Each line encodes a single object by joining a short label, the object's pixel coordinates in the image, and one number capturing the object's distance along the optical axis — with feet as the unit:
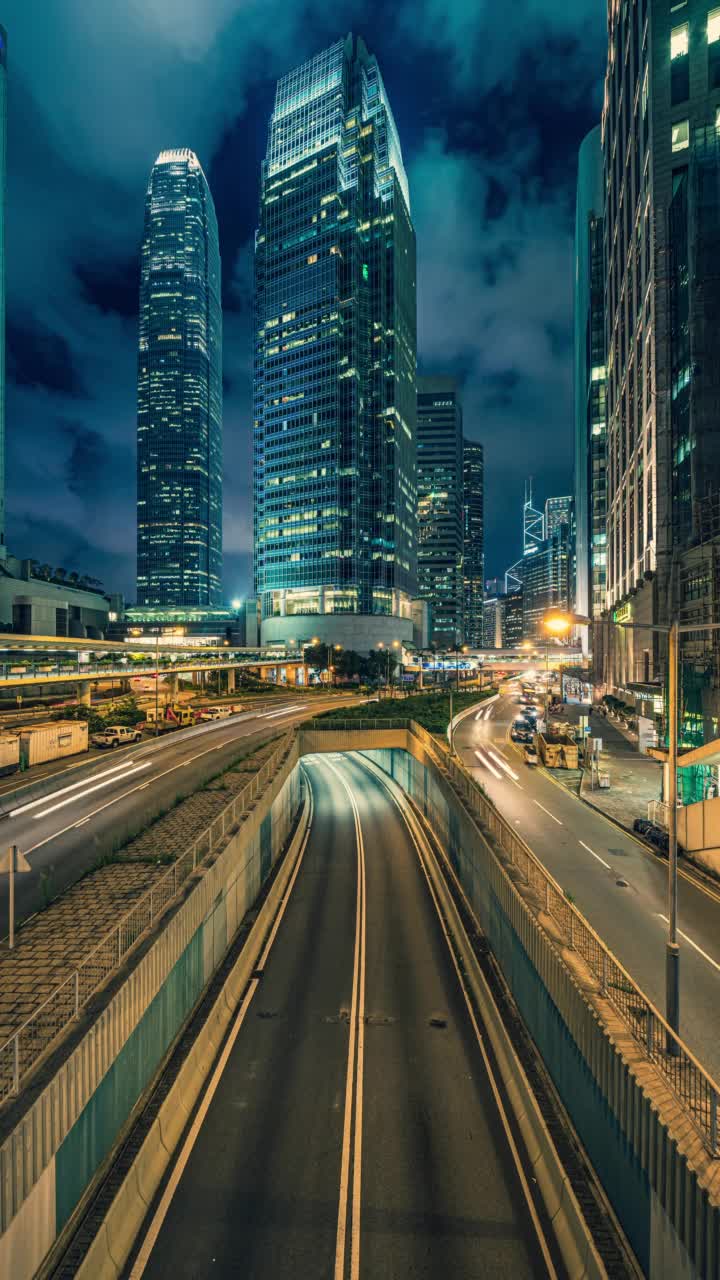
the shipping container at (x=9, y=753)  98.99
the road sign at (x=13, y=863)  37.02
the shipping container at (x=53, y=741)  103.86
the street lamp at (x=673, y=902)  32.76
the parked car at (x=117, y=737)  125.70
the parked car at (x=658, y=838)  78.54
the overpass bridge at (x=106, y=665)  148.15
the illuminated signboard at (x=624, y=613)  211.72
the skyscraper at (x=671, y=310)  135.41
